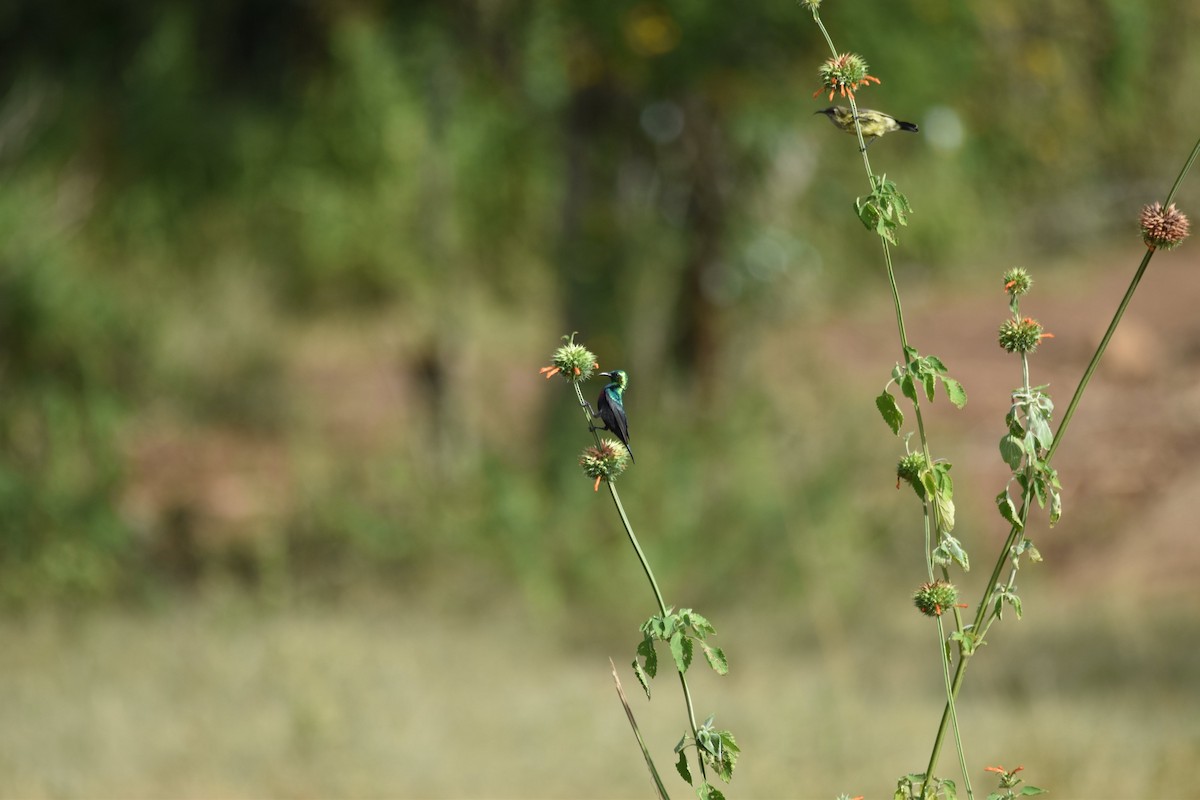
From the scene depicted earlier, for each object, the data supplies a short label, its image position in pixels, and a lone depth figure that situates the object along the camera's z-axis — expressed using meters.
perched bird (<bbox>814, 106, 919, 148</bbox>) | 14.36
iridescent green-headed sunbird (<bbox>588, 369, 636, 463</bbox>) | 14.31
